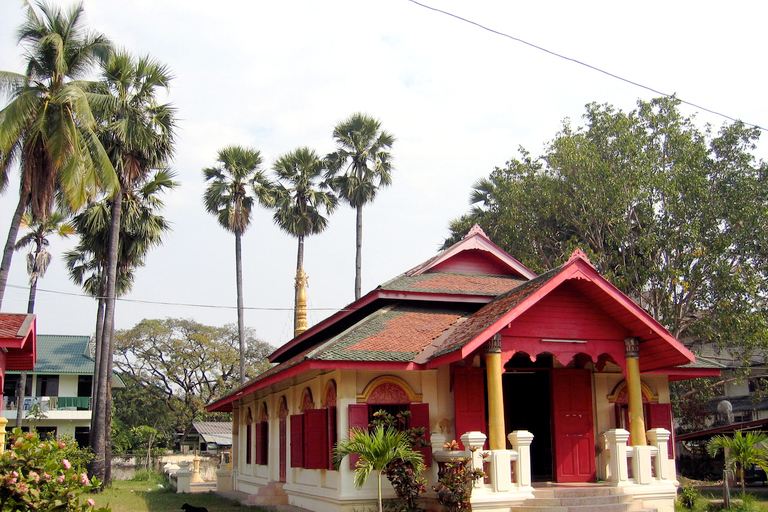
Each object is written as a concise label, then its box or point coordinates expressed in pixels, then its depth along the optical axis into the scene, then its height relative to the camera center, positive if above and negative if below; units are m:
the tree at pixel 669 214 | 25.94 +6.85
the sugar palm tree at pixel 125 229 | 28.45 +7.05
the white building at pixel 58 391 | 42.38 +1.16
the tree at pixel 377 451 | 11.85 -0.73
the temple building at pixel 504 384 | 12.66 +0.40
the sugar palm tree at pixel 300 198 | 37.12 +10.44
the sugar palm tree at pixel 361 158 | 36.69 +12.36
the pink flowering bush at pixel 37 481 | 8.28 -0.80
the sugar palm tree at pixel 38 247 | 36.50 +8.23
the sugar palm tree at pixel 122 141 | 25.11 +9.21
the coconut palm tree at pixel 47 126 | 18.45 +7.21
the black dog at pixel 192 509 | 15.56 -2.10
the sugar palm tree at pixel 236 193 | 36.03 +10.51
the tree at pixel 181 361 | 51.28 +3.30
